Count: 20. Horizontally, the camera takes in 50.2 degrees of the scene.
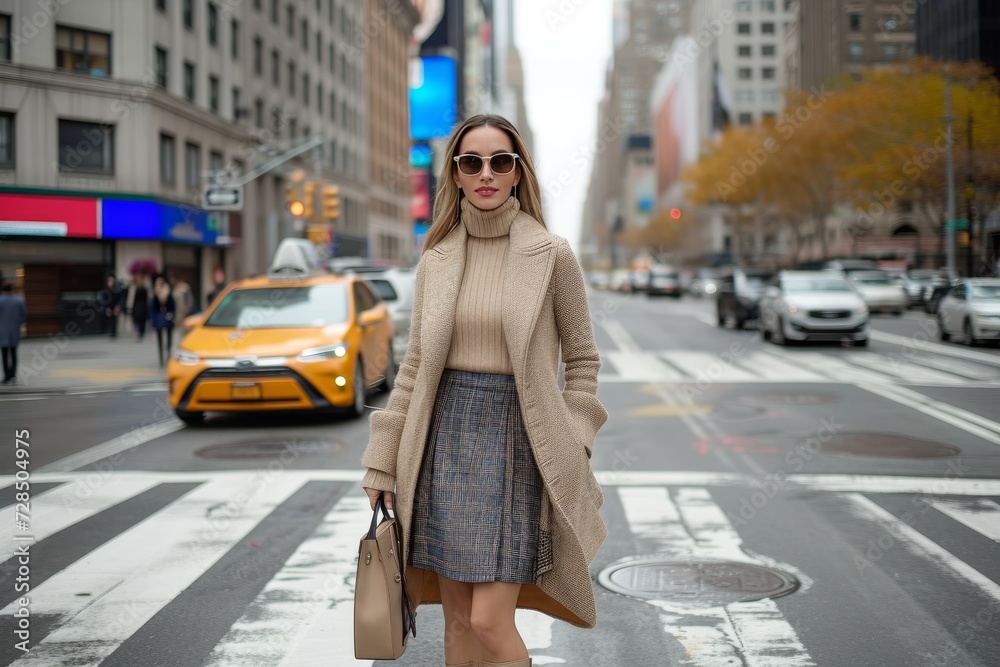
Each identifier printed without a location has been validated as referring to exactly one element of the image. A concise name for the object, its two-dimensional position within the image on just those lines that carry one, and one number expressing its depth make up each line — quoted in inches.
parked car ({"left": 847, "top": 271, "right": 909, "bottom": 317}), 1414.9
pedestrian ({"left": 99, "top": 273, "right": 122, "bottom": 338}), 1141.7
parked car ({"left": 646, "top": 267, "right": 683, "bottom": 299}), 2499.9
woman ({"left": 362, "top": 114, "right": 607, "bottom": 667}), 118.0
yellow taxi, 434.0
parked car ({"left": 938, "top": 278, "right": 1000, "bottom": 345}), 851.4
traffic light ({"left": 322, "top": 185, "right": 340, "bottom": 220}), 1101.1
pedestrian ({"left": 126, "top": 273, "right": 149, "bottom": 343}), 1074.1
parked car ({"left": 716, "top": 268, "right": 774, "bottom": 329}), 1107.9
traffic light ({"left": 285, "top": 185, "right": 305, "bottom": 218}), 1057.5
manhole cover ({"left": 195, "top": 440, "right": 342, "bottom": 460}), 376.5
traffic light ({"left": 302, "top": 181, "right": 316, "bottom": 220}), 1071.0
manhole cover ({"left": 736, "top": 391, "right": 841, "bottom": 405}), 517.7
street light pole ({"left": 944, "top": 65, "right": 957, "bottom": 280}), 1513.3
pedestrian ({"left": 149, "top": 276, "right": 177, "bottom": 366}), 807.1
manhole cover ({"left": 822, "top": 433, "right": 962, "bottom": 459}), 366.1
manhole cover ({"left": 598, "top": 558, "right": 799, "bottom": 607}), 201.5
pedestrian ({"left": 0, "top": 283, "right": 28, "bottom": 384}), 590.2
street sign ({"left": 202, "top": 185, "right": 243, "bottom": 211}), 1029.2
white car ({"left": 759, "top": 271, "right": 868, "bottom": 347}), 858.1
